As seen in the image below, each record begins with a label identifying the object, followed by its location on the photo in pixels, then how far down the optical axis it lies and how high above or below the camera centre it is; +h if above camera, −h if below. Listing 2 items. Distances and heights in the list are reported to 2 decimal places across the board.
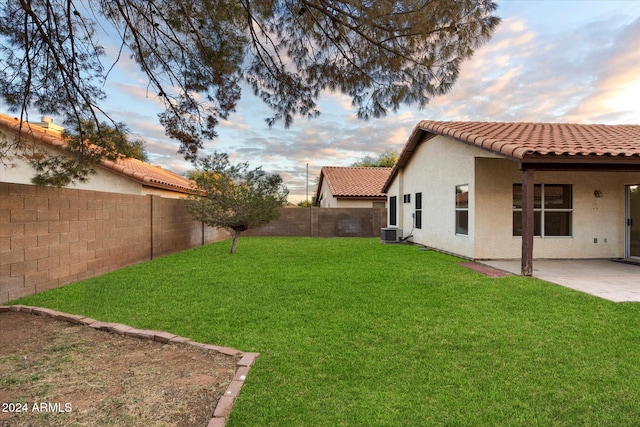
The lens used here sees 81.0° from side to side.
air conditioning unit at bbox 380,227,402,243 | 15.79 -1.01
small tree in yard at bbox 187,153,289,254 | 12.08 +0.50
